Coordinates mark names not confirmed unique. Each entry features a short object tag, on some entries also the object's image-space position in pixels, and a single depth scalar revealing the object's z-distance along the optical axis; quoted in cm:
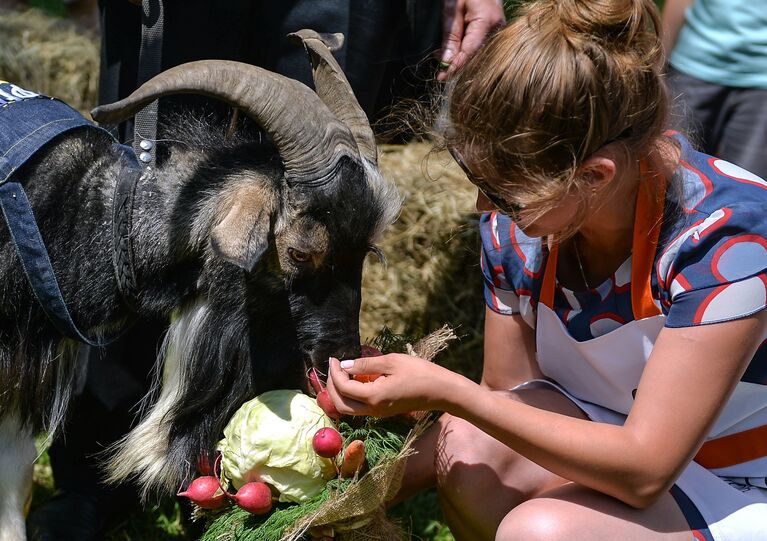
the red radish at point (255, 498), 256
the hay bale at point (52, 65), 604
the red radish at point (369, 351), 289
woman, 228
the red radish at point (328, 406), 268
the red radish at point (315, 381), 282
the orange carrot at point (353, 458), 256
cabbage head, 259
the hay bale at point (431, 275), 456
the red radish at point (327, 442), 251
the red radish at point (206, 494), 266
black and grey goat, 273
